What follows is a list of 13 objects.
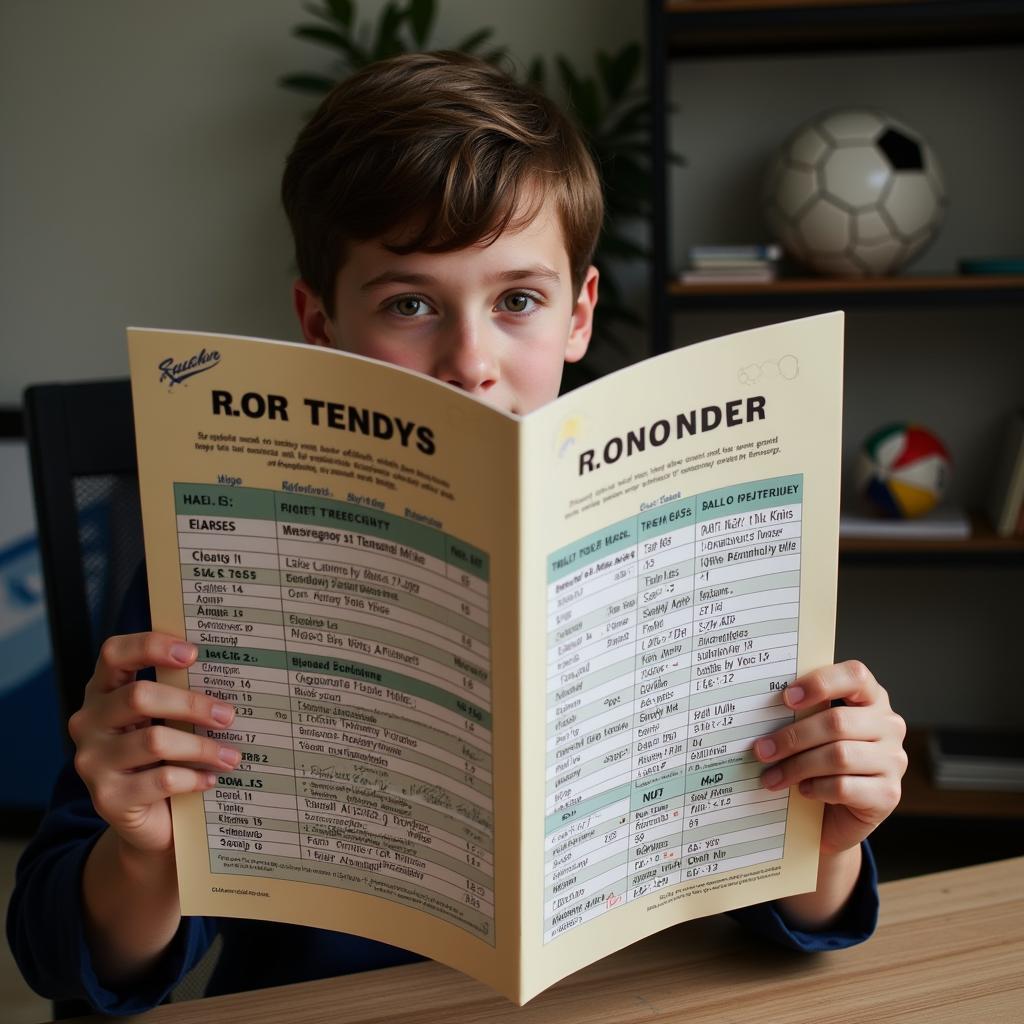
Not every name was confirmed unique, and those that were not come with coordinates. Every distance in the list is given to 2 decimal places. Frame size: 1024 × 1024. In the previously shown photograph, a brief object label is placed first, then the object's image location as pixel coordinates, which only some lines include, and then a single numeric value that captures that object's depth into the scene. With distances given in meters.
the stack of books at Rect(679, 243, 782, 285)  1.89
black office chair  0.92
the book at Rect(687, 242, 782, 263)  1.90
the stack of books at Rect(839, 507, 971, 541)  2.00
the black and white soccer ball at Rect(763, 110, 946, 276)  1.88
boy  0.66
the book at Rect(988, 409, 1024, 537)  2.00
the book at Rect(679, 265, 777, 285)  1.89
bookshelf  1.78
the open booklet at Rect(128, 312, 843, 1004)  0.56
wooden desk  0.69
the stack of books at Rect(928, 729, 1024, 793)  2.10
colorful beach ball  2.03
